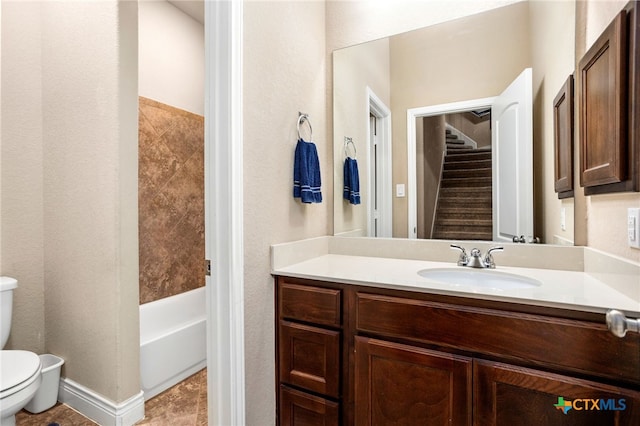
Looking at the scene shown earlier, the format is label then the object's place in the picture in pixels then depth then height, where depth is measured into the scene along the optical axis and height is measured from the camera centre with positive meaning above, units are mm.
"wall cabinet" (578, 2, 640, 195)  863 +317
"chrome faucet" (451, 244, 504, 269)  1415 -230
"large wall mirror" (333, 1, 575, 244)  1429 +442
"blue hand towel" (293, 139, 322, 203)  1570 +188
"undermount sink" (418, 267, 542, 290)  1310 -301
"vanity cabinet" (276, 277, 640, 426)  894 -516
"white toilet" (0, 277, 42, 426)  1269 -705
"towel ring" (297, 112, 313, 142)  1629 +491
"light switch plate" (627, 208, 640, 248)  883 -53
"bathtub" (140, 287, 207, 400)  1800 -844
